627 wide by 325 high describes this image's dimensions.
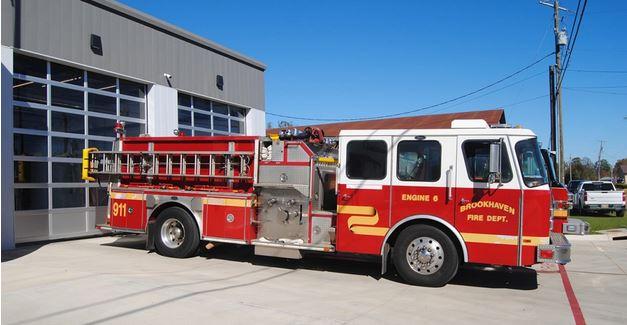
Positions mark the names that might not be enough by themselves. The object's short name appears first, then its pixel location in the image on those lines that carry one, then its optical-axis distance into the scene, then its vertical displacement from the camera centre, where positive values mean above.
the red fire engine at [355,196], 7.53 -0.68
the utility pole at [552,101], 22.02 +2.36
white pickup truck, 23.82 -1.95
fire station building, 10.99 +1.48
